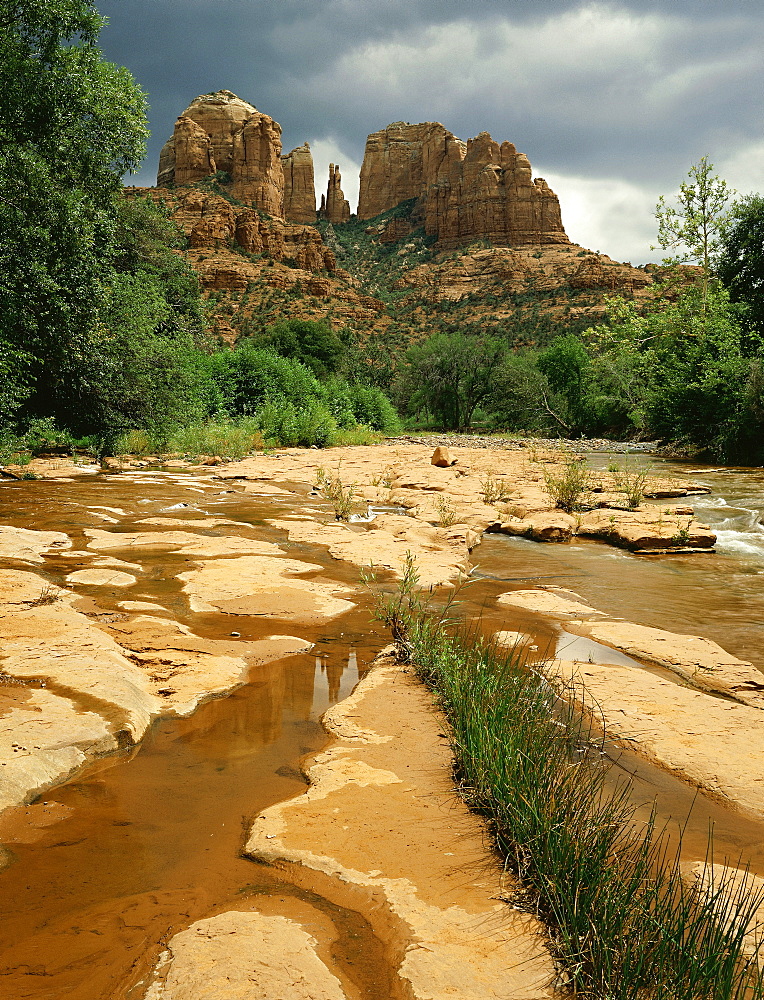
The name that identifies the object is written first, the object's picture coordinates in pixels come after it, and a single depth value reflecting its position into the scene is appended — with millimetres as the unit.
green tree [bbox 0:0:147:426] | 10484
